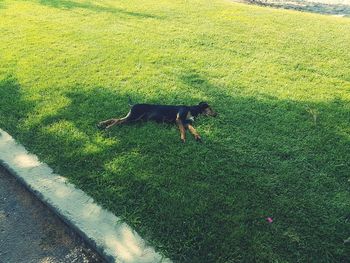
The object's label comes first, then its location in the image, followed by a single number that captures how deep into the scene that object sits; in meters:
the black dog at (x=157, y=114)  4.71
